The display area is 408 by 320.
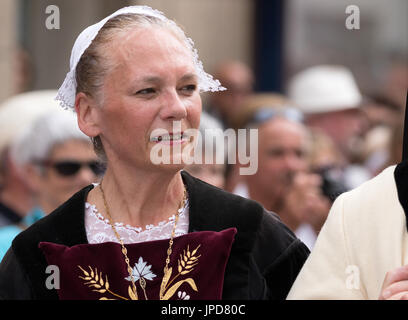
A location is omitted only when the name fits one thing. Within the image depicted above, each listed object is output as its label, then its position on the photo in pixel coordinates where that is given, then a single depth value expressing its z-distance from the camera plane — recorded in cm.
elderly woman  656
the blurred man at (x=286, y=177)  849
